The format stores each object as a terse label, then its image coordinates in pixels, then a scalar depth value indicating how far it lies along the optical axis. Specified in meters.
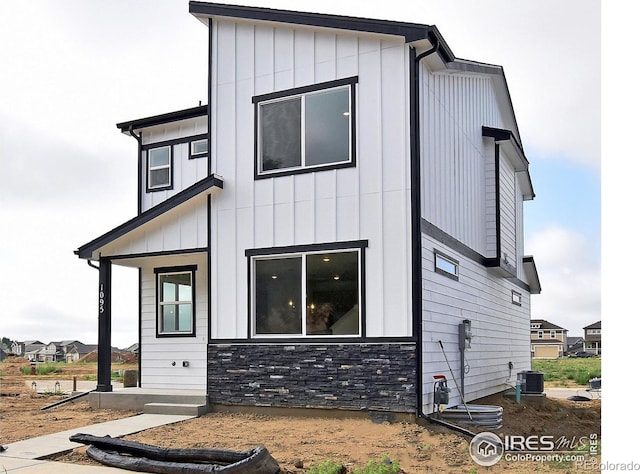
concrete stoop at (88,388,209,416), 9.98
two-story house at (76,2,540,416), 9.08
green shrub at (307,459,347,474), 6.05
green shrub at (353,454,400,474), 5.93
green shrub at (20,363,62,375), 22.11
